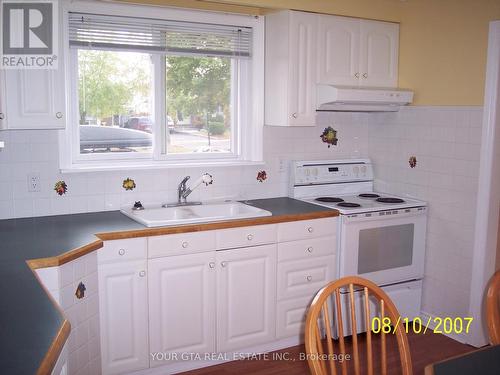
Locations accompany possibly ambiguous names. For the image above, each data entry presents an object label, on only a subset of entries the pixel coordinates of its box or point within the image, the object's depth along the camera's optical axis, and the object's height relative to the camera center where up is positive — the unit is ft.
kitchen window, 10.93 +0.76
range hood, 11.87 +0.67
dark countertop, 4.60 -1.80
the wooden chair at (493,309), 6.09 -1.96
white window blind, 10.61 +1.83
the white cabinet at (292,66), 11.75 +1.32
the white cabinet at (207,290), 9.59 -3.01
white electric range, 11.70 -2.05
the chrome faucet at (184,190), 11.51 -1.29
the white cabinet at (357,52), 12.16 +1.73
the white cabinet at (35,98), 8.98 +0.43
